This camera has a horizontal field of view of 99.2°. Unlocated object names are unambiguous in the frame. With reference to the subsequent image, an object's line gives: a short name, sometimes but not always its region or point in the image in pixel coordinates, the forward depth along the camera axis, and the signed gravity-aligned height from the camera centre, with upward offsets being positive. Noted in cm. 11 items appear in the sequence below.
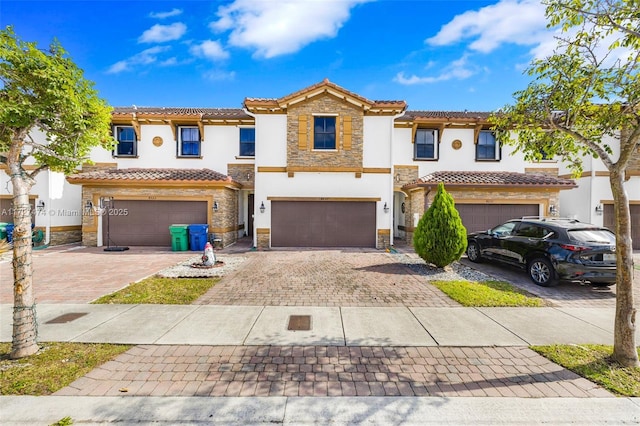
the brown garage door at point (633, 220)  1360 -55
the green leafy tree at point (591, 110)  380 +163
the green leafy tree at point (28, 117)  376 +133
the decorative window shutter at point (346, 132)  1312 +366
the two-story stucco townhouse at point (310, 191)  1307 +80
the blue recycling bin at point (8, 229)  1284 -109
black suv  682 -113
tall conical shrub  880 -84
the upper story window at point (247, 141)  1523 +371
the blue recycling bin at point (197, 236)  1250 -134
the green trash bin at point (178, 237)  1238 -138
